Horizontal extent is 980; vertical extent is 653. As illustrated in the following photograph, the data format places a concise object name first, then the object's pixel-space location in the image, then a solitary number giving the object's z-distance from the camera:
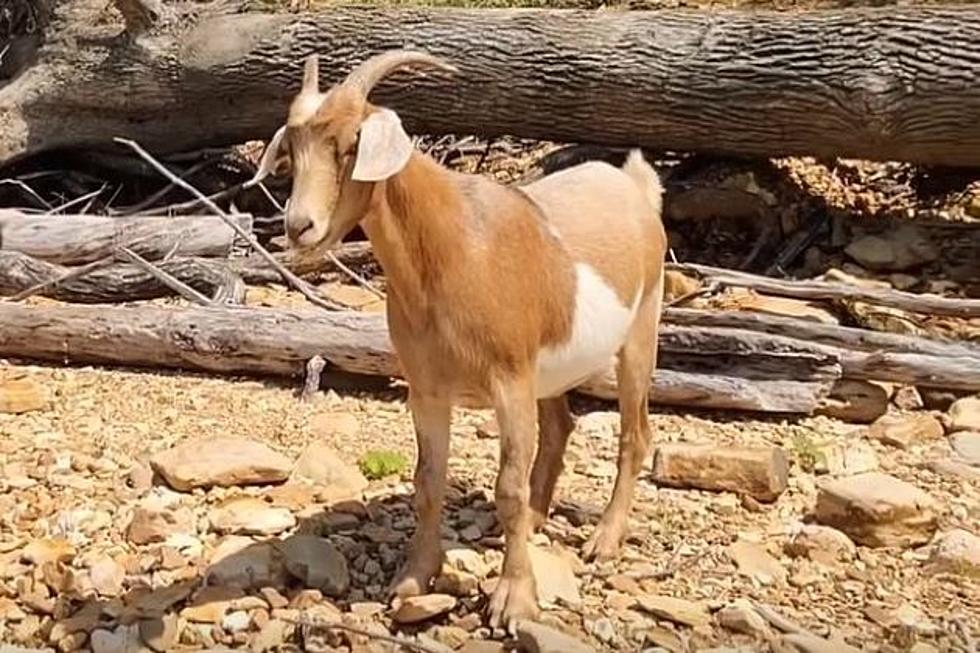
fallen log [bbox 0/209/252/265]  8.13
